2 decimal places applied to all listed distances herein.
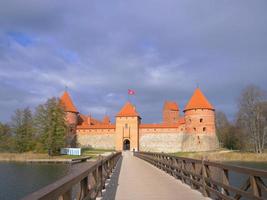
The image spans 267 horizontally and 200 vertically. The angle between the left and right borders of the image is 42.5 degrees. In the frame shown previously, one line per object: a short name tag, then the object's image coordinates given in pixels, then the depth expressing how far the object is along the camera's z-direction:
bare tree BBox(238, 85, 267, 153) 42.06
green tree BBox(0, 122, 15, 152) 48.88
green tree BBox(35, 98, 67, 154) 43.81
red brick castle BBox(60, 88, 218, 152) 52.88
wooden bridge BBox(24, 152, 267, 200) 4.33
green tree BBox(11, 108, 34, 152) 47.28
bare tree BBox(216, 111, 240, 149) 52.22
